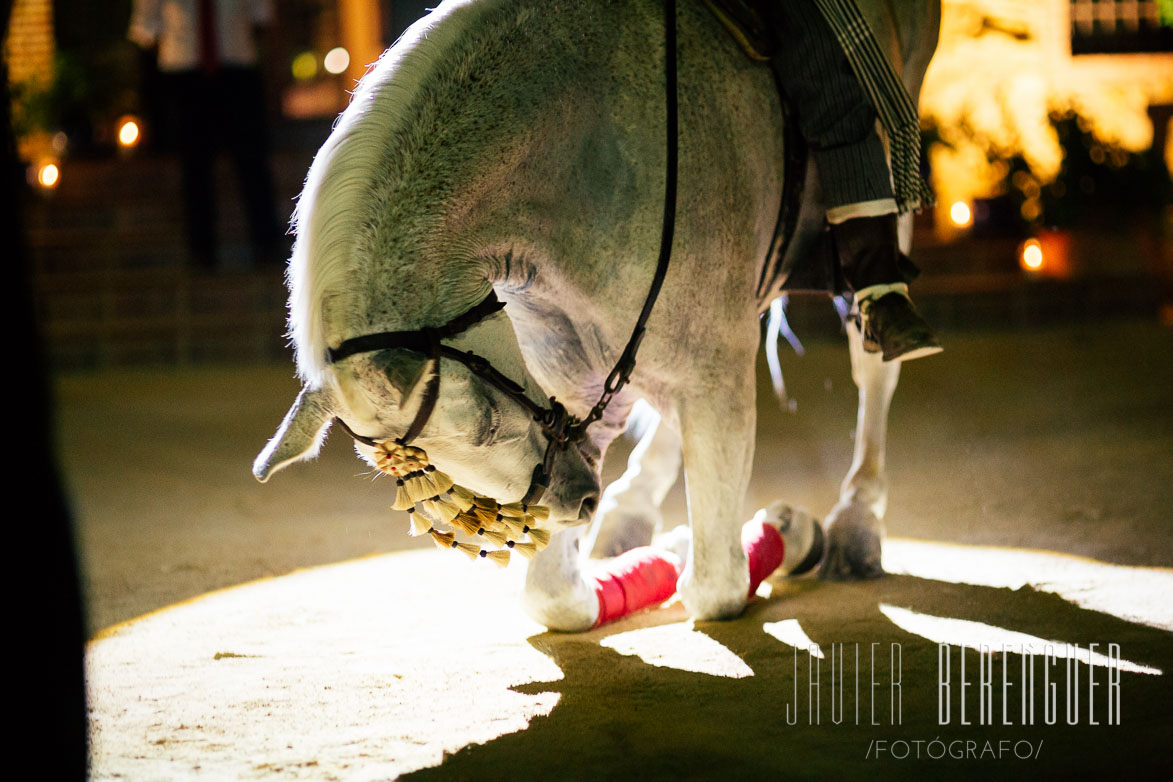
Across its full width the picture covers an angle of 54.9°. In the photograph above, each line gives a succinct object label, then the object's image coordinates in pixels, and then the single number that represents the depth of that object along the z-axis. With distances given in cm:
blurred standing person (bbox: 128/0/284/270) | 832
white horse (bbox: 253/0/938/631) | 219
